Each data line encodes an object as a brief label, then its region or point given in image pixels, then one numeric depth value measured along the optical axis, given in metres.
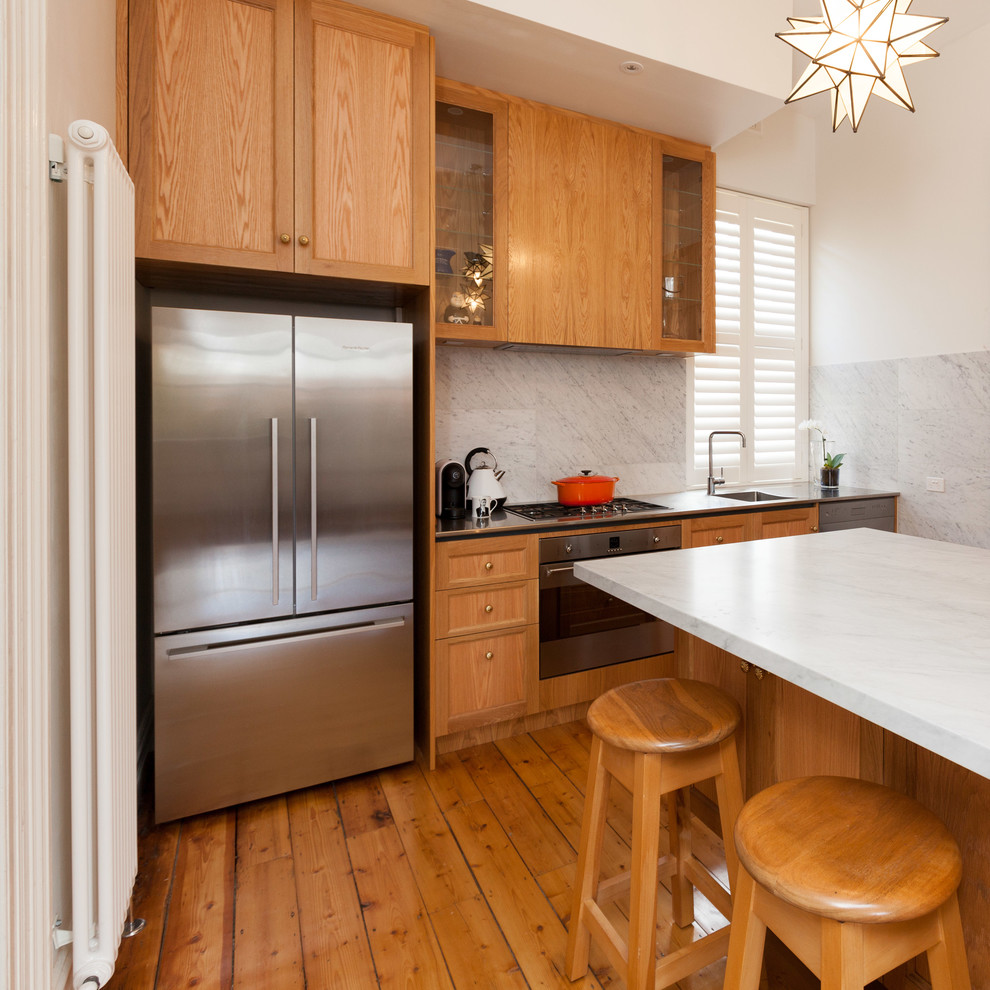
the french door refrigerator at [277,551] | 1.92
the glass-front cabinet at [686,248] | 3.05
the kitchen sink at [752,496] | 3.38
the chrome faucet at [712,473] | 3.57
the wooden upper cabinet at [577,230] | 2.68
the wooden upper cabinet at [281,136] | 1.90
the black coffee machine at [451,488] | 2.74
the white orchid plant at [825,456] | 3.78
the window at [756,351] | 3.77
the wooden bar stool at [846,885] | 0.82
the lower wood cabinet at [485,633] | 2.39
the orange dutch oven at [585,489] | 2.99
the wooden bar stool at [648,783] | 1.19
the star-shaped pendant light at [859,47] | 1.44
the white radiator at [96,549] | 1.21
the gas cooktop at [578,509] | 2.79
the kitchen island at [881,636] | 0.82
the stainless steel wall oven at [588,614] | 2.60
